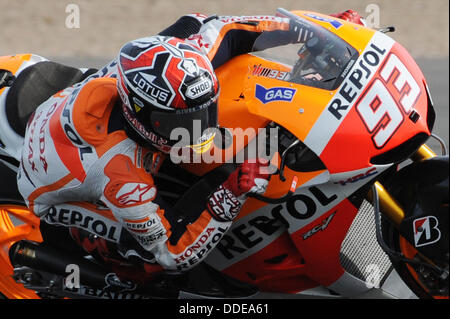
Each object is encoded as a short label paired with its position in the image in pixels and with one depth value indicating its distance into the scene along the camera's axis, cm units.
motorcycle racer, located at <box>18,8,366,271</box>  710
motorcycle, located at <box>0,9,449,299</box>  684
